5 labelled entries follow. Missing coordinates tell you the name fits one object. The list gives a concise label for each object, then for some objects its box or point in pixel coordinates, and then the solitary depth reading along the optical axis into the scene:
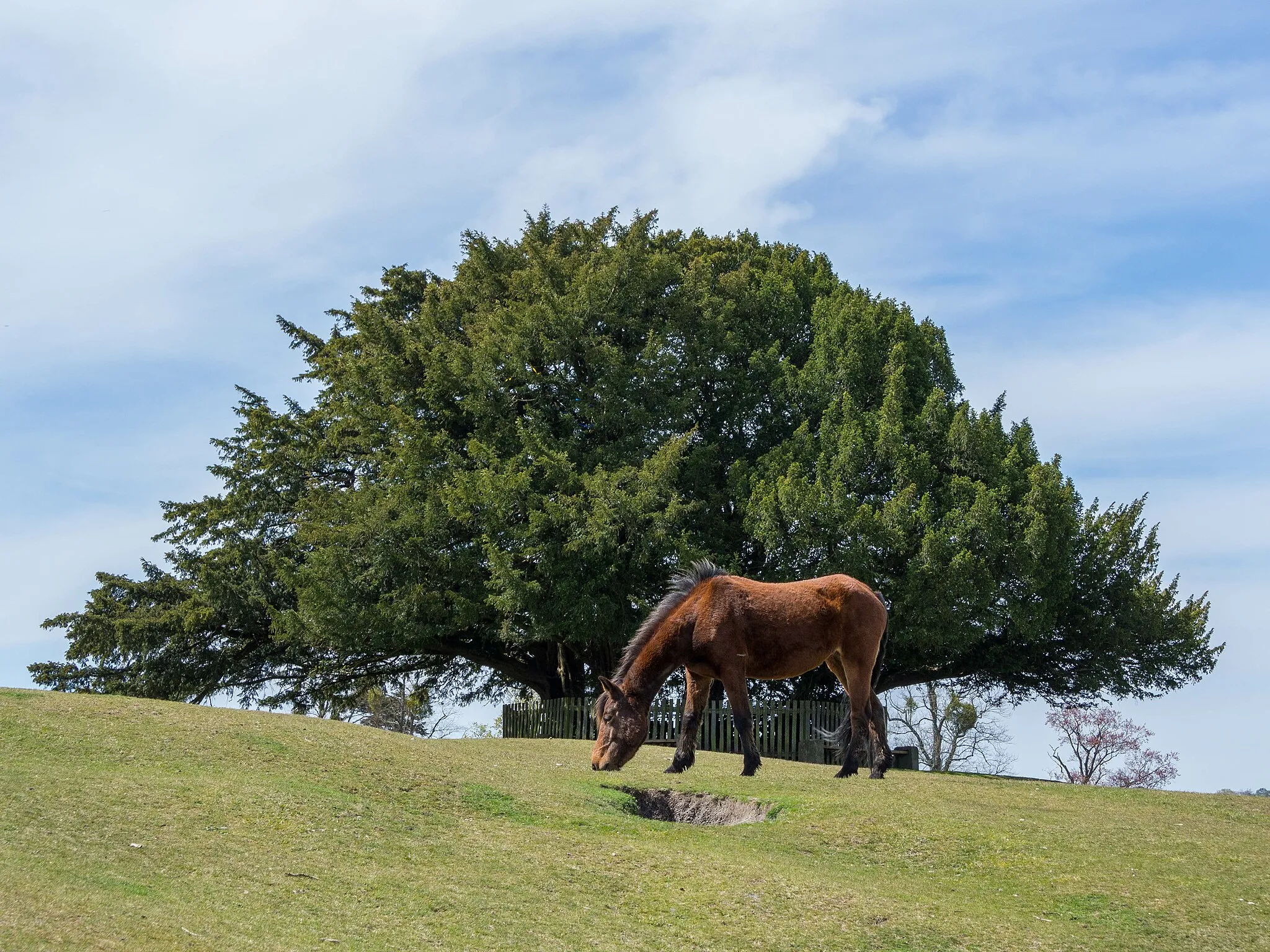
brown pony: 17.38
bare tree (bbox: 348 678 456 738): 50.91
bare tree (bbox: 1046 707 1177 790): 46.09
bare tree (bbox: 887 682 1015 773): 47.31
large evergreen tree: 30.03
